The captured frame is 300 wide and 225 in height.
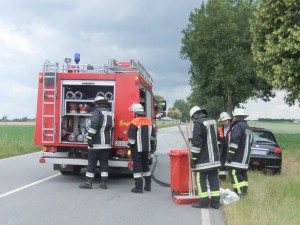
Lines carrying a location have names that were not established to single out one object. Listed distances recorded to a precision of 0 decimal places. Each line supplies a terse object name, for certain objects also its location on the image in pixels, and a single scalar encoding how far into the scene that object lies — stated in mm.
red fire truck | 10430
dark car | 12547
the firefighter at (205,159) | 7957
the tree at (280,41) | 15031
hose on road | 10488
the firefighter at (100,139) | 9820
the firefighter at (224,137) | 10461
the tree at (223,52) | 34156
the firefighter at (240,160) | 8883
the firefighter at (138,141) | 9508
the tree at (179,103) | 170525
